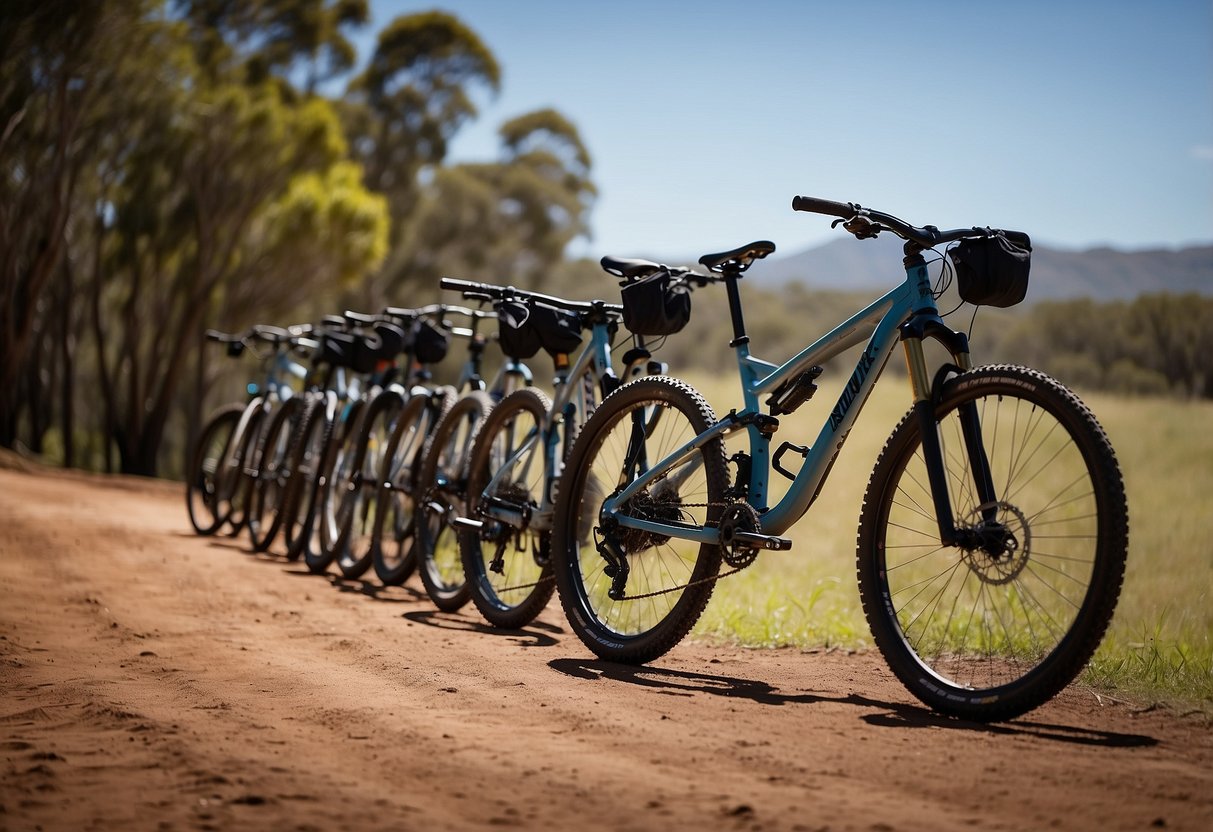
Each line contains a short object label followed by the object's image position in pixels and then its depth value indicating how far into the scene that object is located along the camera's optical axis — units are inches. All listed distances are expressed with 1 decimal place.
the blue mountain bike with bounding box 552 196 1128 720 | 140.0
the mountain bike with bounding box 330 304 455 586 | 283.7
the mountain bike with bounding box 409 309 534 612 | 251.6
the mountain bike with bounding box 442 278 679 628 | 221.1
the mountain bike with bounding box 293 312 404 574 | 318.0
